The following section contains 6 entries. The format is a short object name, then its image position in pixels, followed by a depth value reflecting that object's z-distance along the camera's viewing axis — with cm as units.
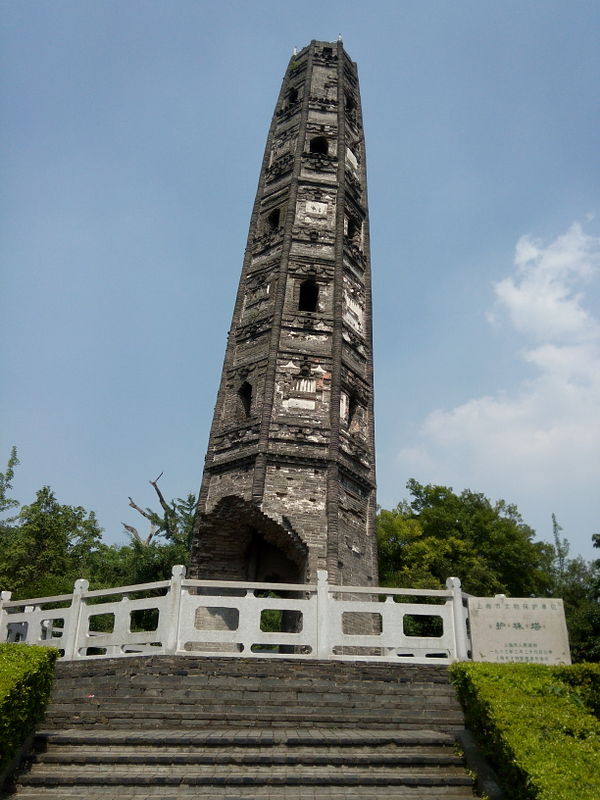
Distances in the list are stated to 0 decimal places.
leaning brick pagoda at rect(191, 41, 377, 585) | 1440
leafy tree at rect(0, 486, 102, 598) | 2303
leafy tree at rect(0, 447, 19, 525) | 3096
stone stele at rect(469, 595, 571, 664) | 825
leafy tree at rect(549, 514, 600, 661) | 1977
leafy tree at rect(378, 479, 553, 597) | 2727
